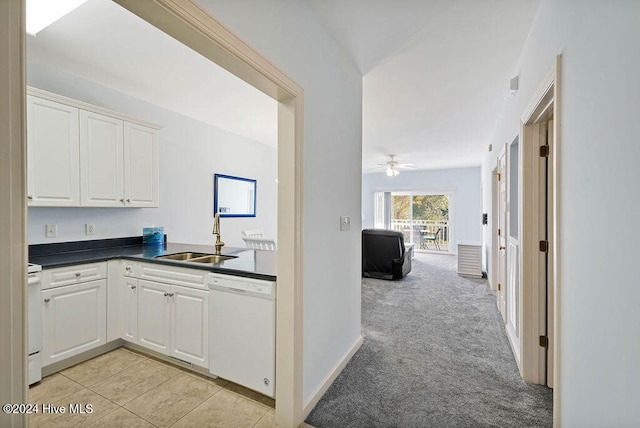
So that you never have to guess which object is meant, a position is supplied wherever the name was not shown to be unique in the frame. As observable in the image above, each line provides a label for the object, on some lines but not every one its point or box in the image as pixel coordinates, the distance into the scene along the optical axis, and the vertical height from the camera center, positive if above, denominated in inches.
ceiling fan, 258.7 +46.0
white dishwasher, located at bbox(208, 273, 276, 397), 71.2 -31.8
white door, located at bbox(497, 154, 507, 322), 122.0 -10.1
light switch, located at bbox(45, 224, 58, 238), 101.8 -6.2
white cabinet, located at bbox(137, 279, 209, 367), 83.7 -34.4
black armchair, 200.8 -30.6
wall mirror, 176.7 +11.8
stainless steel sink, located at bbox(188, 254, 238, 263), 103.9 -17.3
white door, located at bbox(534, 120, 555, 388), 78.1 -6.2
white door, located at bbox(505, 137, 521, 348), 95.5 -13.3
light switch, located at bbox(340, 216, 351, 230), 89.7 -3.2
